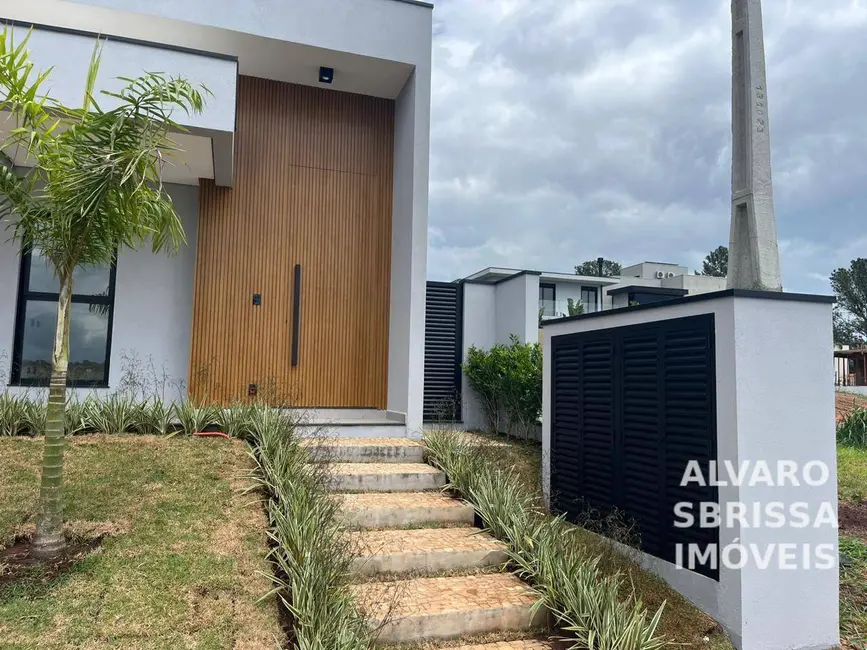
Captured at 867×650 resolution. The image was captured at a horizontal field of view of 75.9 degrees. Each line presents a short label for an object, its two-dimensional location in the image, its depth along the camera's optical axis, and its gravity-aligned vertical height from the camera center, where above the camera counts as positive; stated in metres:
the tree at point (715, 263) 42.94 +9.87
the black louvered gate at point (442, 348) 9.45 +0.58
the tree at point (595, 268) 52.03 +11.14
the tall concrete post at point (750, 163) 4.11 +1.74
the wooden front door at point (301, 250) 6.92 +1.66
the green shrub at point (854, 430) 9.38 -0.65
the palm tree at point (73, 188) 3.21 +1.10
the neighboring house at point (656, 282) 15.23 +6.06
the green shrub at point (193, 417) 5.44 -0.40
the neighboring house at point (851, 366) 23.78 +1.14
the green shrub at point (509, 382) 7.77 +0.03
